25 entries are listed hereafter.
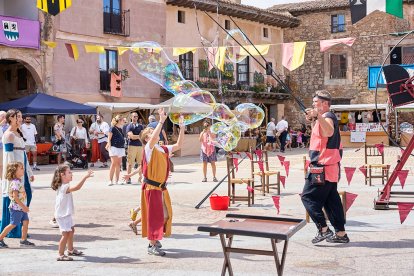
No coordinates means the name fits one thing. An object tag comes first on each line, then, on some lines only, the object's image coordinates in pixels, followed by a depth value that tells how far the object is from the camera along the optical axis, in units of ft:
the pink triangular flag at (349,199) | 27.66
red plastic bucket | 33.42
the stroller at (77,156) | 67.36
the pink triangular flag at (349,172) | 34.55
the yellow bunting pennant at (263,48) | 53.41
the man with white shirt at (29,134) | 58.51
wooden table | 15.71
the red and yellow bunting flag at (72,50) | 65.79
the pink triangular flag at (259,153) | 41.78
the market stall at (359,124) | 110.52
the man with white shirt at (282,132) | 98.63
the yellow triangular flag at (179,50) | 55.78
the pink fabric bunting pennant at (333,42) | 50.99
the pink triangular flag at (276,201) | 27.76
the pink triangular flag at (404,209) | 25.08
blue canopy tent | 67.56
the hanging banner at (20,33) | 76.95
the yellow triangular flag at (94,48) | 58.85
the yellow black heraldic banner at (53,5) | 66.05
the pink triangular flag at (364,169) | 40.68
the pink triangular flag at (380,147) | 44.93
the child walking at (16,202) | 24.38
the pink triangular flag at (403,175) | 31.50
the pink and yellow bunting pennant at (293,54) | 51.67
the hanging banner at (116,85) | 91.97
